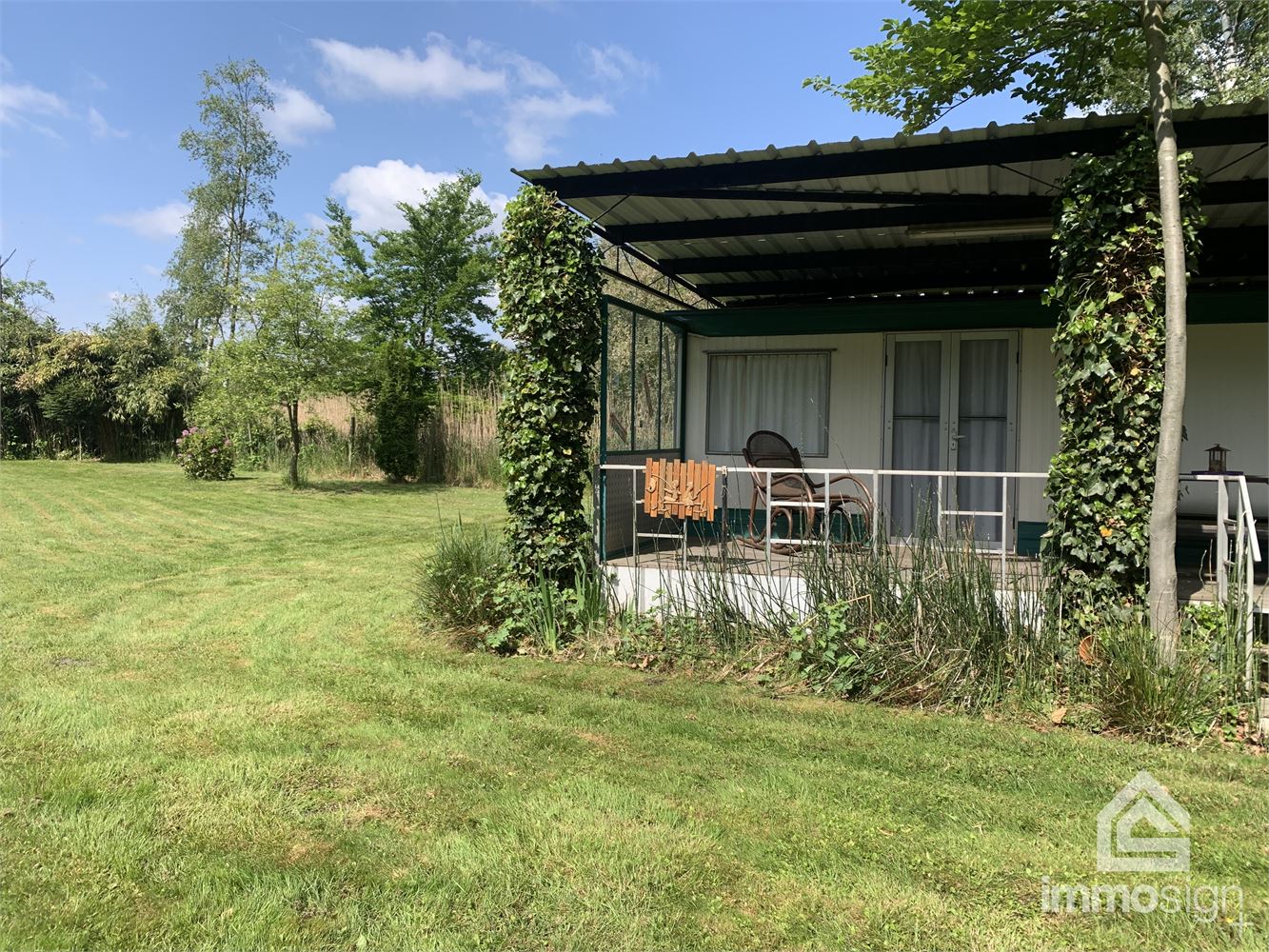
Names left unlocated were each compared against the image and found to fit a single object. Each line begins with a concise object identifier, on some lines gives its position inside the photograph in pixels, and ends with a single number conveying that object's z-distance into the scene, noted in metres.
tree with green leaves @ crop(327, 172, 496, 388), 21.25
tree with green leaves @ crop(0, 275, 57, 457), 20.20
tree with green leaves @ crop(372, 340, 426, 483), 16.19
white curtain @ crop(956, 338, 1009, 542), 7.18
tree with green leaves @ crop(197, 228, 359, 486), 13.87
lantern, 6.00
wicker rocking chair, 5.33
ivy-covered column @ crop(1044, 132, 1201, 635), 3.86
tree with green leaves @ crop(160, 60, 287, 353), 23.86
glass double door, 7.17
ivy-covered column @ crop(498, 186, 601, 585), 5.13
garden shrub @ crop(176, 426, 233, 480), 15.59
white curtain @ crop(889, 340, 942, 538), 7.39
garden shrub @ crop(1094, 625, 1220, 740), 3.45
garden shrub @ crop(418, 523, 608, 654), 5.07
